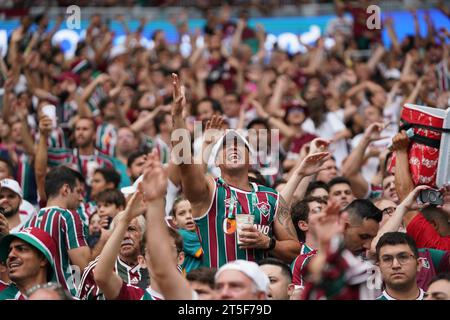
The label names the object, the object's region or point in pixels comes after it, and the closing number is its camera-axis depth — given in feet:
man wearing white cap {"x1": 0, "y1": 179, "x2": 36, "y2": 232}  57.21
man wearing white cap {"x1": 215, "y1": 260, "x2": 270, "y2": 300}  35.60
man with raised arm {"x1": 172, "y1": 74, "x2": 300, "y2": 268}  45.11
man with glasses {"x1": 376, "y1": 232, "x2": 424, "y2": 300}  44.34
